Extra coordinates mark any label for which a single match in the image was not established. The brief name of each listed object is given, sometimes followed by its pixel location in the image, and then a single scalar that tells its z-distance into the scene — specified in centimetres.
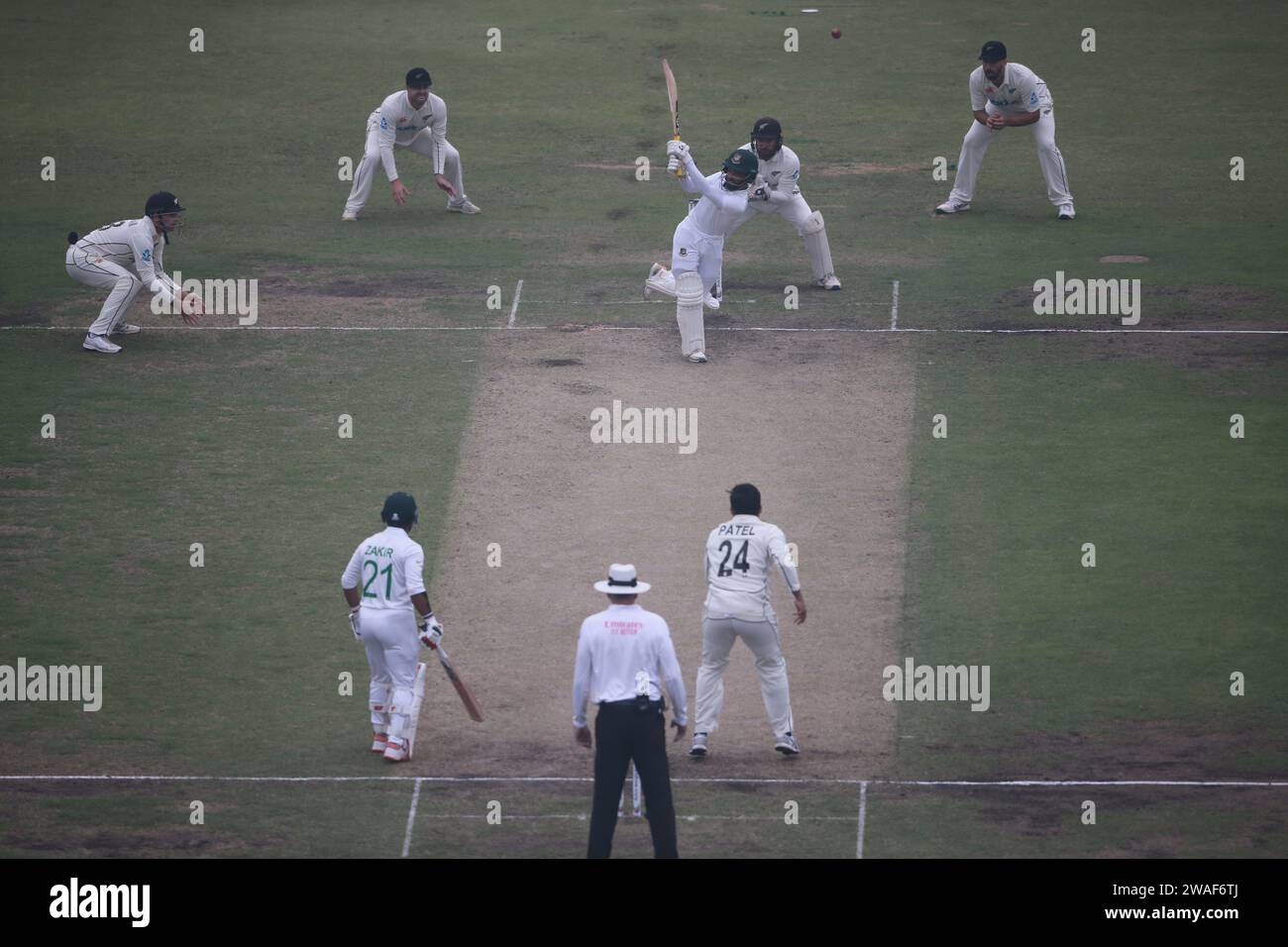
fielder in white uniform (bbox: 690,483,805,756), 1570
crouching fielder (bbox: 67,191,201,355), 2355
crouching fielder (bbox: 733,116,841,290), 2475
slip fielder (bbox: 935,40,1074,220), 2738
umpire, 1372
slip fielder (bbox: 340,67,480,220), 2791
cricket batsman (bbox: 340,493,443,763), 1569
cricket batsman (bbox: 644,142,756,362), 2336
